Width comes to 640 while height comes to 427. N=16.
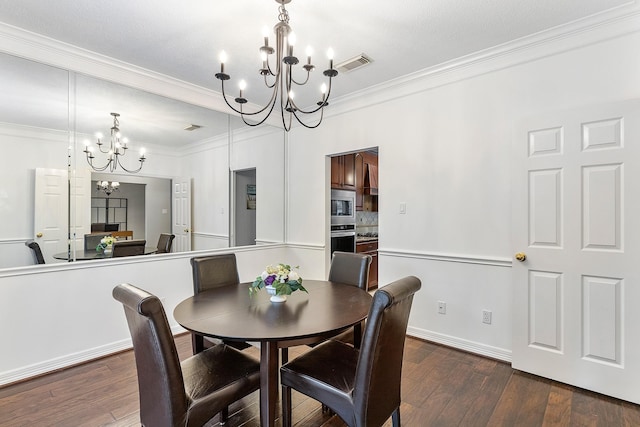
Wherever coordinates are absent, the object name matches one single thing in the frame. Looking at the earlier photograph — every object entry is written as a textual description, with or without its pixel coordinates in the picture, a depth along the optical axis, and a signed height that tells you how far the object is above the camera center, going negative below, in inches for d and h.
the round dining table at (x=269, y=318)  58.8 -21.9
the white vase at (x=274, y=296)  77.9 -20.6
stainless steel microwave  174.4 +4.3
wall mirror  96.1 +22.2
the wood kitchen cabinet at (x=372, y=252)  197.8 -25.4
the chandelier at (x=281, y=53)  66.9 +36.2
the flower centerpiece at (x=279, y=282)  75.8 -16.7
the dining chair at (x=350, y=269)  100.3 -18.4
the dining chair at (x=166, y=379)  51.0 -30.7
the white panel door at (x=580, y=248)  83.0 -9.4
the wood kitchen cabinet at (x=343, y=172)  174.7 +24.7
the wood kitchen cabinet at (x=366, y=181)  204.1 +22.6
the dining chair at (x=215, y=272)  92.5 -18.1
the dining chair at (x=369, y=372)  54.4 -31.7
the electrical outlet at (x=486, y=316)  108.3 -35.4
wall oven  173.0 -13.6
